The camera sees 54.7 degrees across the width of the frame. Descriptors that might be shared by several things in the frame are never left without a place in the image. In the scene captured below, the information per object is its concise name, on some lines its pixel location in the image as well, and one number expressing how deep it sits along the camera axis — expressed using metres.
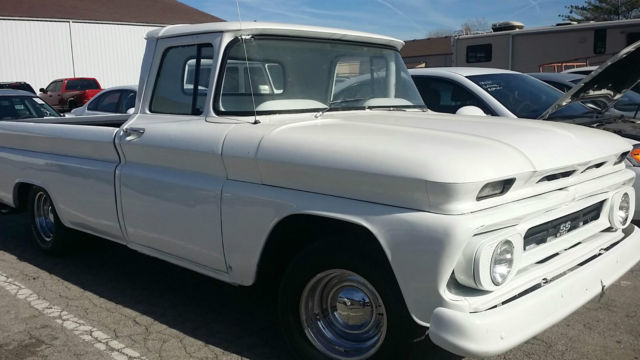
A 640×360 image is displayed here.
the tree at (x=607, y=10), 35.91
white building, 29.64
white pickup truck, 2.69
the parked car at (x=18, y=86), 21.70
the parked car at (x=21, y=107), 9.42
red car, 21.89
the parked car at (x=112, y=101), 10.27
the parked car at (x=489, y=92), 6.70
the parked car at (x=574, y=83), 8.11
